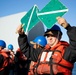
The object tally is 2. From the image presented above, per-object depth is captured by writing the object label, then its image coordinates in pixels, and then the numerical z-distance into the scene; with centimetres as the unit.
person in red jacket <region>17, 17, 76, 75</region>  197
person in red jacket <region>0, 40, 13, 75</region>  410
